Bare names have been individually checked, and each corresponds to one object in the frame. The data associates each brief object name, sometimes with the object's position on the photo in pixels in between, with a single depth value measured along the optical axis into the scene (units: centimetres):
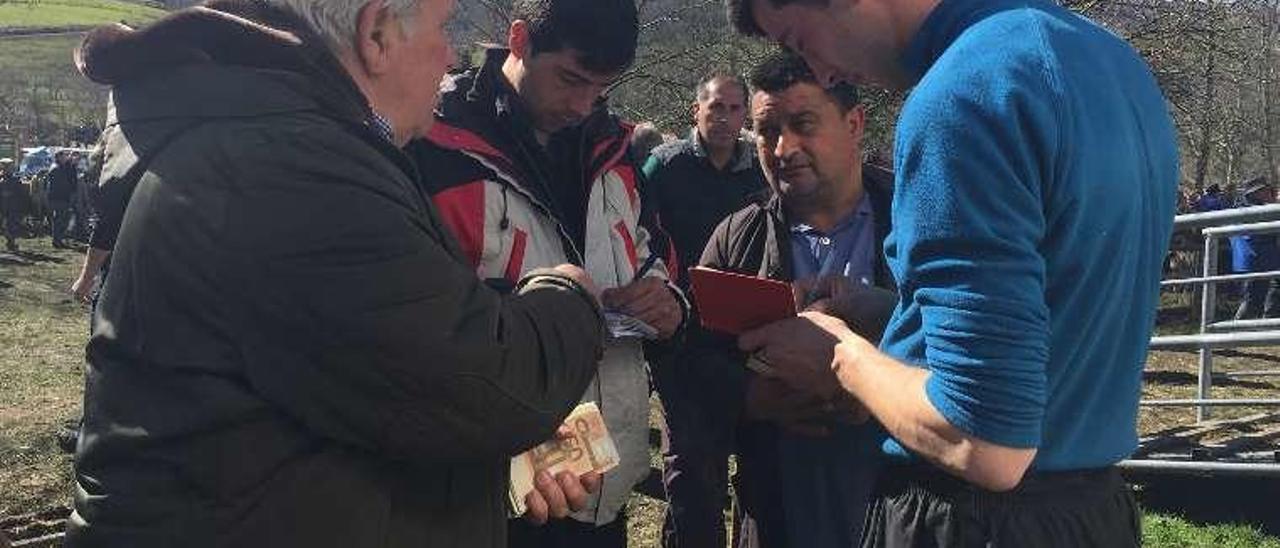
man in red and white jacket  272
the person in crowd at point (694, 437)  324
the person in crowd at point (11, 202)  2202
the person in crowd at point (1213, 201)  1798
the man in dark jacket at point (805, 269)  288
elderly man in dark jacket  151
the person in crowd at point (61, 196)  2208
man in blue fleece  153
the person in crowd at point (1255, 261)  1387
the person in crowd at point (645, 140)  653
